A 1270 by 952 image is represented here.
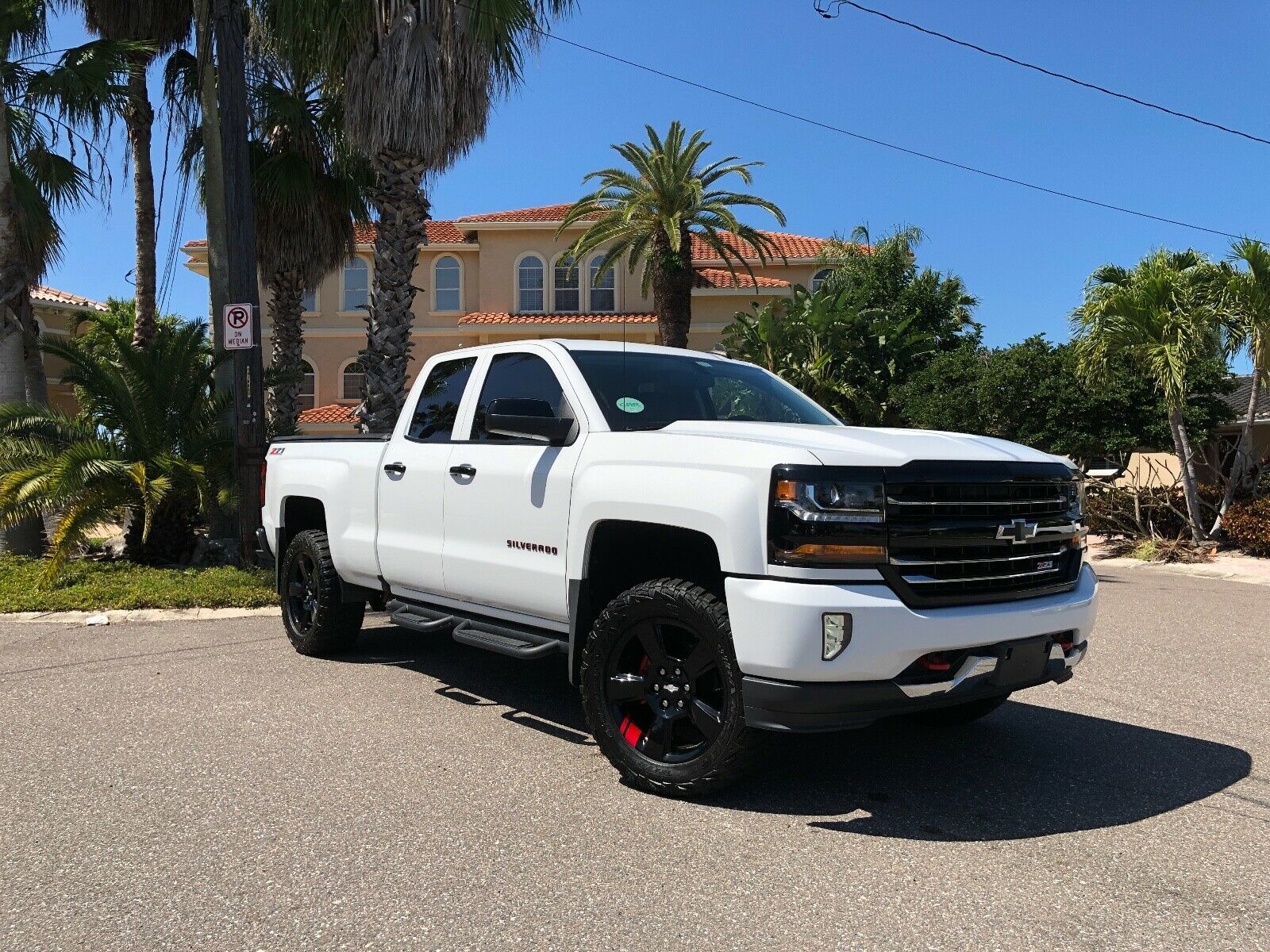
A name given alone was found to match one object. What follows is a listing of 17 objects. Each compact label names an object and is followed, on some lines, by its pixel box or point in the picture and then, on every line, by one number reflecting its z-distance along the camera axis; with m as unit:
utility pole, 11.72
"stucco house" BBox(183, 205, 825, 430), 32.41
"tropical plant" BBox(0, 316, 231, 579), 11.19
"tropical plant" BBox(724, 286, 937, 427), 21.36
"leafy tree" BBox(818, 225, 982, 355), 30.20
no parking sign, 11.26
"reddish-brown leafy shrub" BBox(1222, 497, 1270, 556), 16.12
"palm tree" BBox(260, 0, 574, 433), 13.37
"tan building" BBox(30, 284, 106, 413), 30.83
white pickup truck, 4.16
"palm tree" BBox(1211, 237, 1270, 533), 15.61
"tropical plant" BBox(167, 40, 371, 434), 16.59
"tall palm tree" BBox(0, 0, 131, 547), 12.81
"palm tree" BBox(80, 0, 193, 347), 16.78
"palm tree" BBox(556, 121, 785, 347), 25.67
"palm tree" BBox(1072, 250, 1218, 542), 15.84
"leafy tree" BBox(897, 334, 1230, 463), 17.78
